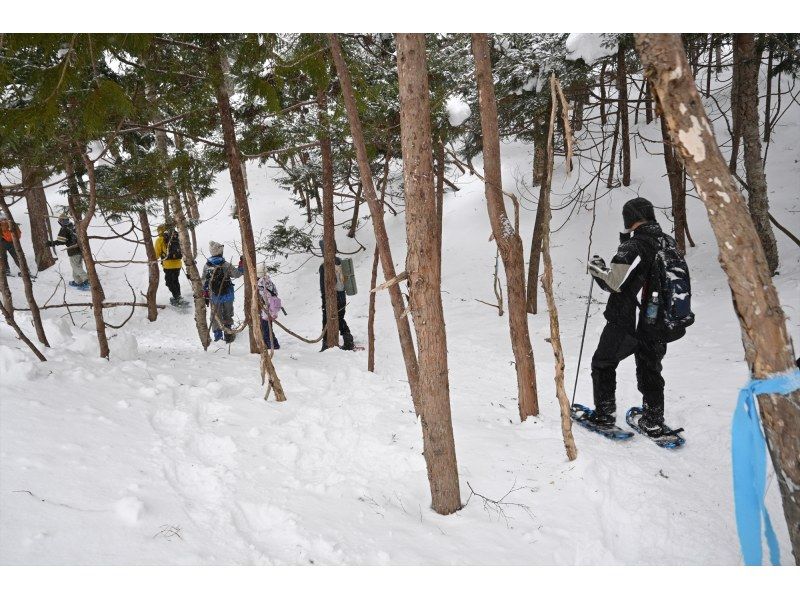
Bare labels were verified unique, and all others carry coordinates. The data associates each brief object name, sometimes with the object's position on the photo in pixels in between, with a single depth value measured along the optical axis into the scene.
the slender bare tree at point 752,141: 8.24
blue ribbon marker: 2.43
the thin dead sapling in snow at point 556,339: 3.73
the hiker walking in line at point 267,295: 8.26
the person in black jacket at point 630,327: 4.06
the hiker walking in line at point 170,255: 11.92
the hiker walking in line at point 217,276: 8.98
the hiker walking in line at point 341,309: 8.53
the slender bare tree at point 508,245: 4.83
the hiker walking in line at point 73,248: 11.39
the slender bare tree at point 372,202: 4.87
